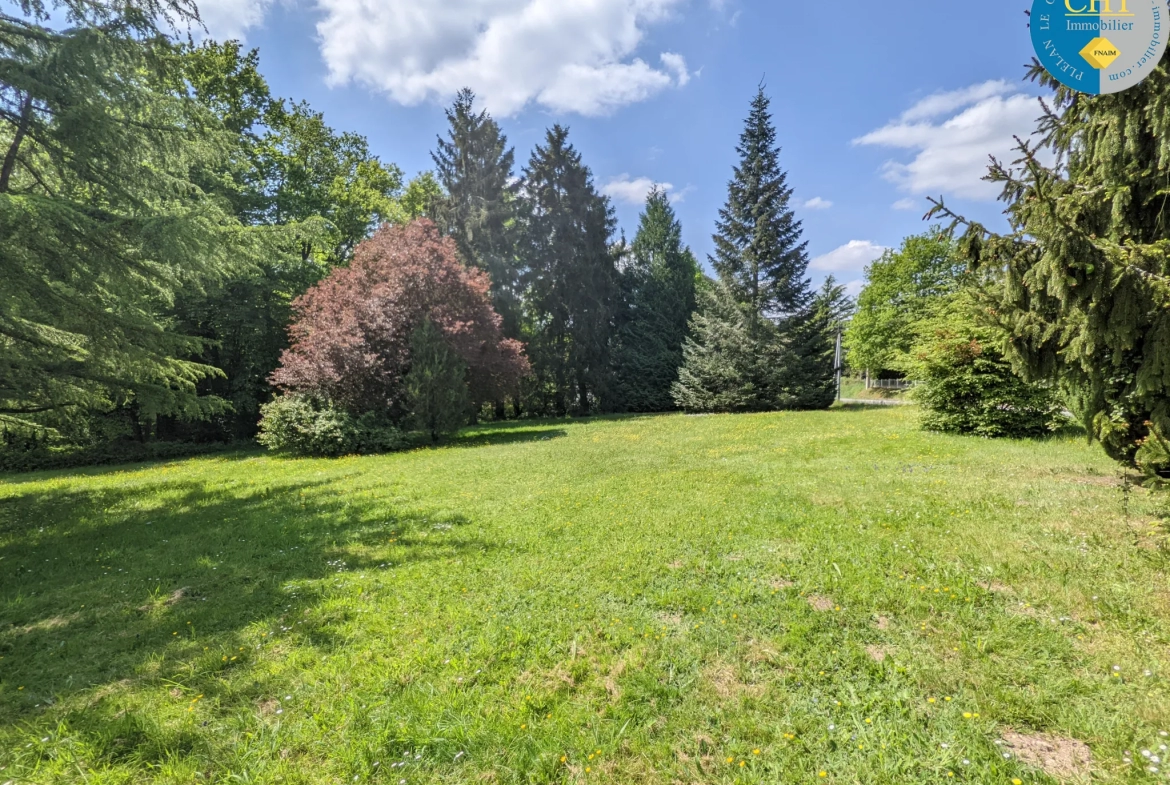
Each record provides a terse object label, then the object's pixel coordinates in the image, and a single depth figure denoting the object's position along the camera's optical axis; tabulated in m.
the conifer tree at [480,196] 27.69
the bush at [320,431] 14.04
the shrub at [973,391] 10.91
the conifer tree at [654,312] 28.70
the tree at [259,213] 19.52
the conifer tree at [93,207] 6.43
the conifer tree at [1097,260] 3.88
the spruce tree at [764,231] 22.20
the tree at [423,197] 27.83
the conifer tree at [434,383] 15.02
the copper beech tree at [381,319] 14.47
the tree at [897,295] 30.84
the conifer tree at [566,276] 27.70
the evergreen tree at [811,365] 21.81
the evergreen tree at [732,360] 22.17
